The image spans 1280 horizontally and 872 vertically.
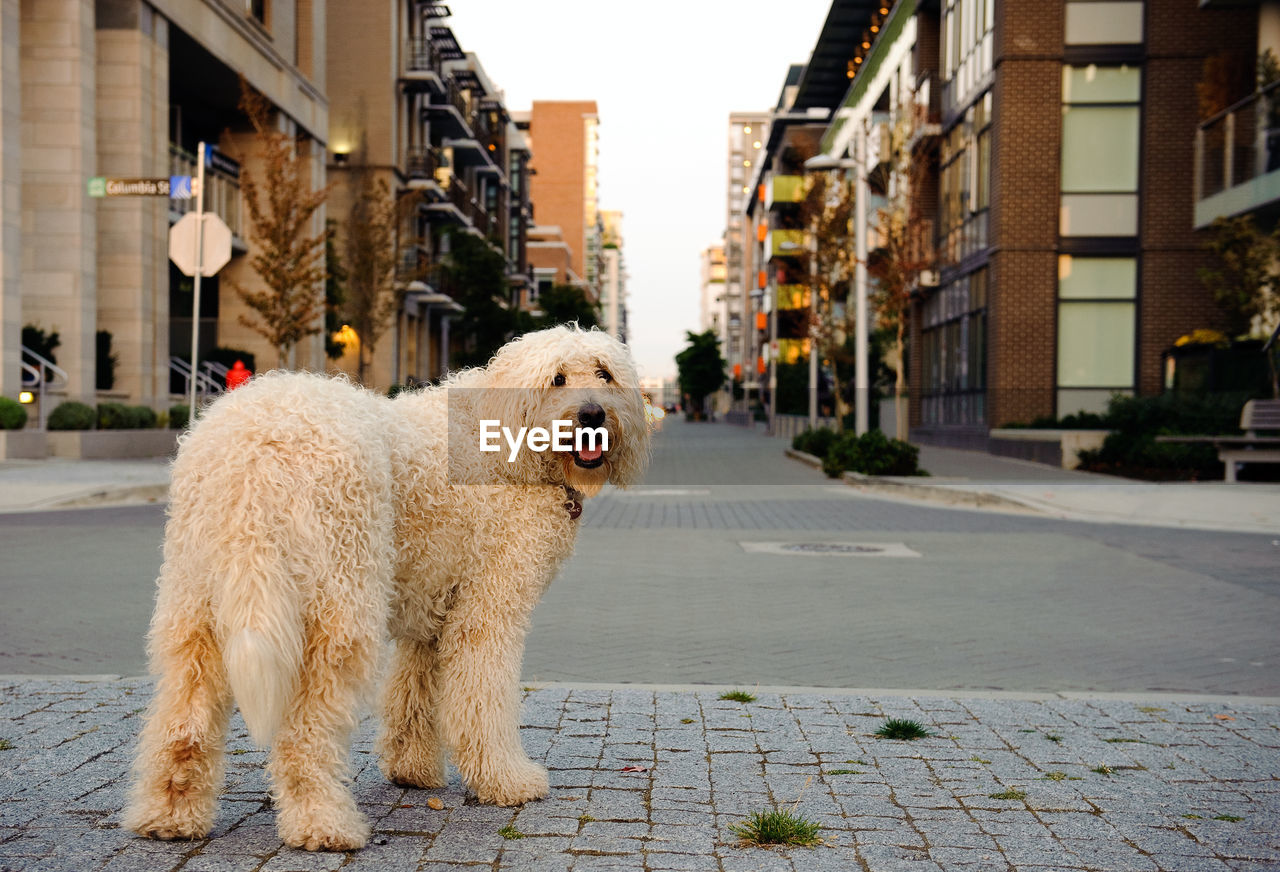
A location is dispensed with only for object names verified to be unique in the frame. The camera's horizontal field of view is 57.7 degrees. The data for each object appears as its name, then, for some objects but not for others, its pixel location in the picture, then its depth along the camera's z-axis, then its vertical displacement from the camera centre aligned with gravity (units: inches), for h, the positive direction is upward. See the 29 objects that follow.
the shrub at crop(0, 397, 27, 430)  773.9 -21.7
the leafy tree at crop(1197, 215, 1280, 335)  777.6 +90.8
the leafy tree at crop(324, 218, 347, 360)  1510.8 +117.5
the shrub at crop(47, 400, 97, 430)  850.8 -25.5
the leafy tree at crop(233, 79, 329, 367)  1043.9 +123.7
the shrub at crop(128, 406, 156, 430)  936.3 -27.3
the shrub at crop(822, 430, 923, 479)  811.4 -45.3
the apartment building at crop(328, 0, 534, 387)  1867.6 +436.3
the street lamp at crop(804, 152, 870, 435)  926.4 +108.1
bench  712.4 -26.9
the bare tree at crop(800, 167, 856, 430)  1242.6 +149.0
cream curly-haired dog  125.5 -21.6
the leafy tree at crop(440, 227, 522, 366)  2047.2 +179.8
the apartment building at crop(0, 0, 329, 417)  893.2 +182.5
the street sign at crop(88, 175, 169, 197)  597.9 +102.2
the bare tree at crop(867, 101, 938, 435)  1015.0 +149.4
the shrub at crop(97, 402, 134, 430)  891.4 -26.2
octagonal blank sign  655.8 +79.3
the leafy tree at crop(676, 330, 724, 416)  4387.3 +91.5
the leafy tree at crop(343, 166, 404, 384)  1617.9 +162.7
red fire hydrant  579.6 +4.6
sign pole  632.4 +78.4
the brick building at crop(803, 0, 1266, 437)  1025.5 +180.9
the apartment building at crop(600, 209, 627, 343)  7047.2 +739.9
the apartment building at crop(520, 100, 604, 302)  6013.8 +1144.1
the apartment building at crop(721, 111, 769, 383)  4852.4 +722.0
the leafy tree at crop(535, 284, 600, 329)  2837.1 +211.4
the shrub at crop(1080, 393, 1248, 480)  775.1 -25.3
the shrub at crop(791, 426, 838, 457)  1089.4 -47.0
